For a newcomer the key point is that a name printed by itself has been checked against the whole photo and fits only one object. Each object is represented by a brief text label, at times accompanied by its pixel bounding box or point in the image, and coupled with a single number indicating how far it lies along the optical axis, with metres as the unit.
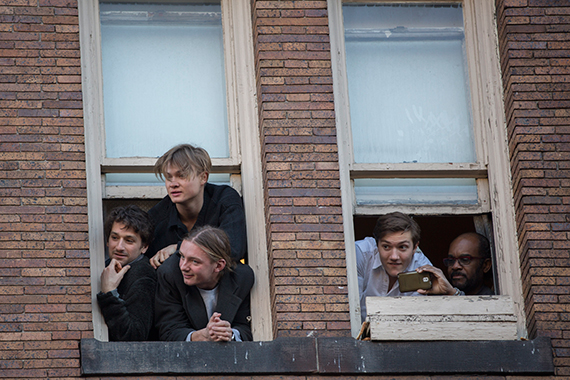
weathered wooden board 15.73
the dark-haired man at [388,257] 16.66
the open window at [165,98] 17.08
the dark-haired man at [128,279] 15.62
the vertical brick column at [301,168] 16.15
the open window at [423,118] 17.48
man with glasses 17.50
